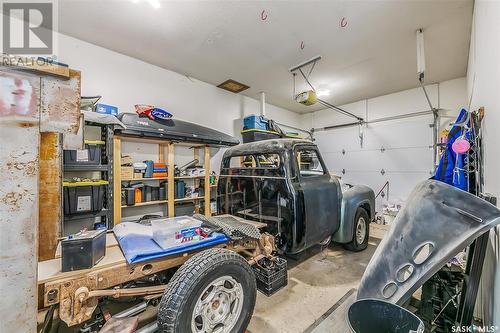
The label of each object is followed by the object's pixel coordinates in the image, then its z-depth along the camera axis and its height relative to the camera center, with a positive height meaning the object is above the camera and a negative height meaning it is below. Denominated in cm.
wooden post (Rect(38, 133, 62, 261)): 140 -17
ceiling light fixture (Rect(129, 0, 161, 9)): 257 +212
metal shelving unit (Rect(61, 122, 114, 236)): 293 -6
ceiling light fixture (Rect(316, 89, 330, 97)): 564 +211
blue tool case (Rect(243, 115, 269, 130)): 504 +115
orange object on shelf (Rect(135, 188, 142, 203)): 350 -43
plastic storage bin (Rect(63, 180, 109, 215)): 269 -34
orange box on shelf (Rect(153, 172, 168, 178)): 375 -8
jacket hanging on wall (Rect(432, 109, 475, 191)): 195 +5
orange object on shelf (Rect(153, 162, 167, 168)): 379 +9
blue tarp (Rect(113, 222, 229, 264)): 150 -61
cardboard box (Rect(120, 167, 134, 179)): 334 -3
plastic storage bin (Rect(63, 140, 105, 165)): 275 +23
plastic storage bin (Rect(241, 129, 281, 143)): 498 +84
